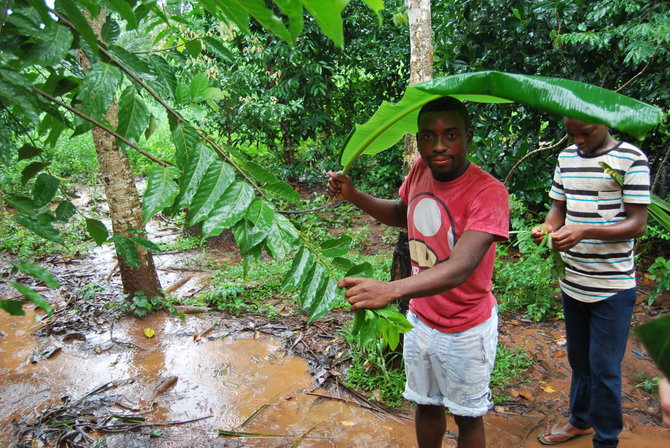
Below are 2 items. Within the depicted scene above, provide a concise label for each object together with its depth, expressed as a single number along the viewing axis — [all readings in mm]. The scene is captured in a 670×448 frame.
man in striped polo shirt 1936
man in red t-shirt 1478
